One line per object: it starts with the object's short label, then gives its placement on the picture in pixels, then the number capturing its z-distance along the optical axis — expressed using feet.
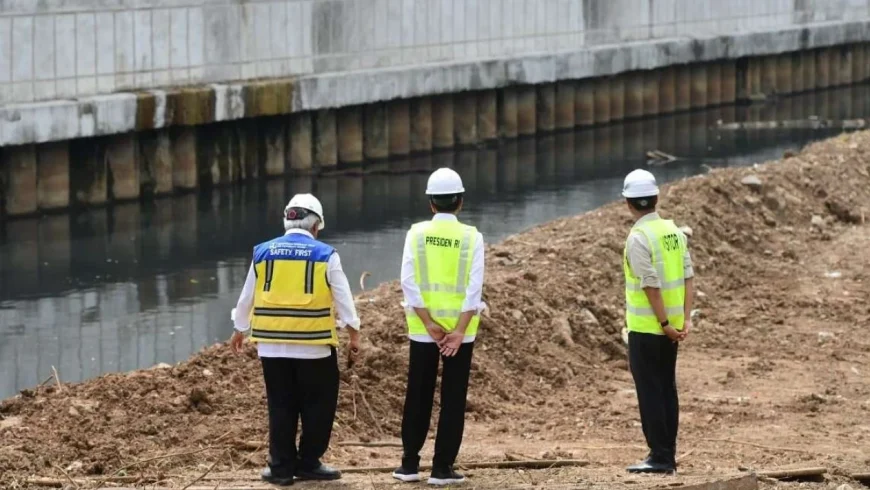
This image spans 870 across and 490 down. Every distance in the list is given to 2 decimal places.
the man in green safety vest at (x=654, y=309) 53.52
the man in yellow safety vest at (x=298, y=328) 50.88
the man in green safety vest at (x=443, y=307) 51.08
